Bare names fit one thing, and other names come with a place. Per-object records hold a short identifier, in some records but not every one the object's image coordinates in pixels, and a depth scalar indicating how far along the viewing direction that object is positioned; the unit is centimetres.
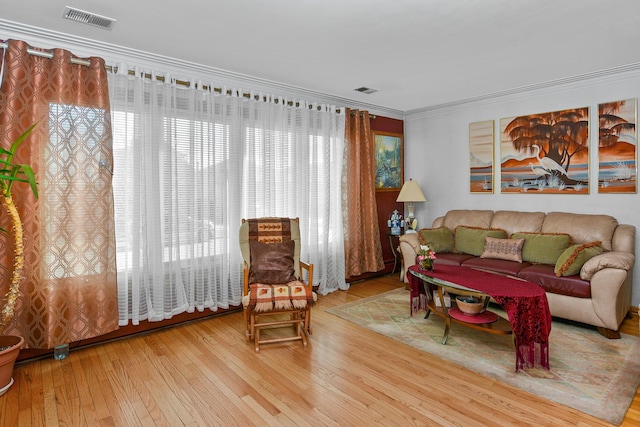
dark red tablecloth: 290
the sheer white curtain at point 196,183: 353
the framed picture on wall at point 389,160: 600
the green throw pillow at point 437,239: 501
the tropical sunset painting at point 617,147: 417
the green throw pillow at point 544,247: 421
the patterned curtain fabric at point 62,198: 296
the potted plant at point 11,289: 261
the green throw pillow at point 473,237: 483
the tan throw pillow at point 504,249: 448
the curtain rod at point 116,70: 300
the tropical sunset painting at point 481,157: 537
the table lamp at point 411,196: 576
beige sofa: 347
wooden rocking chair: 339
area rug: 256
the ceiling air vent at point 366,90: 481
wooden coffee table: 318
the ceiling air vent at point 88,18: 272
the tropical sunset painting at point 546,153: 454
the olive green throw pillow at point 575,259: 372
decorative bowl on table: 334
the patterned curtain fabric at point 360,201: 542
